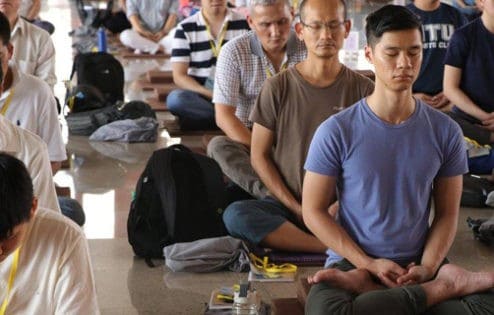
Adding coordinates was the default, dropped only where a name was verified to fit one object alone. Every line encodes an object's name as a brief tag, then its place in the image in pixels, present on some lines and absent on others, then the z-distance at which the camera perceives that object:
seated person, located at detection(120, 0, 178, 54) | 15.03
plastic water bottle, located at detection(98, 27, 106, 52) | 13.91
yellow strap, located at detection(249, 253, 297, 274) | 5.27
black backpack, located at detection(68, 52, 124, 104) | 9.63
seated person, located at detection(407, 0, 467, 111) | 8.05
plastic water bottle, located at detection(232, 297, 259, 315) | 4.42
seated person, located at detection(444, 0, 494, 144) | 7.21
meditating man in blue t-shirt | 3.96
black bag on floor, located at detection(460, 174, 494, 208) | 6.49
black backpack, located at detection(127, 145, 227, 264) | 5.50
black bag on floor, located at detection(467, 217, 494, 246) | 5.77
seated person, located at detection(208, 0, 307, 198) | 6.13
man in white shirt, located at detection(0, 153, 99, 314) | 2.91
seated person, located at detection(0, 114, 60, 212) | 3.76
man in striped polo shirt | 8.14
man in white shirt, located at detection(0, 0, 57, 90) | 7.17
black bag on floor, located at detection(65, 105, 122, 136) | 8.82
